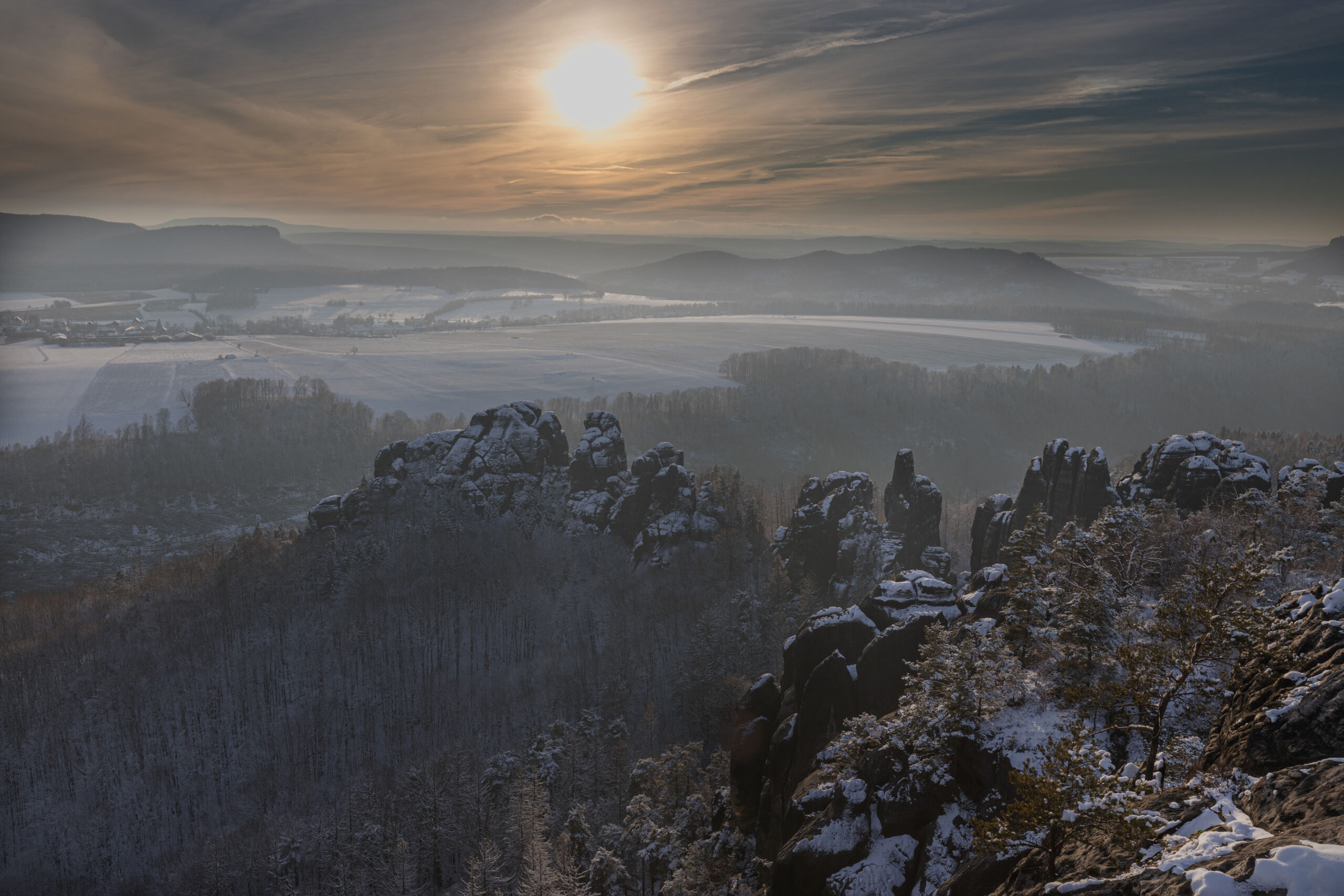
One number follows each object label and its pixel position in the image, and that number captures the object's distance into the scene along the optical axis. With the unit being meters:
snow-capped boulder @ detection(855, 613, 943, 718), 40.47
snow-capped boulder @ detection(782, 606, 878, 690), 44.34
